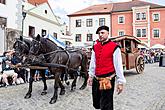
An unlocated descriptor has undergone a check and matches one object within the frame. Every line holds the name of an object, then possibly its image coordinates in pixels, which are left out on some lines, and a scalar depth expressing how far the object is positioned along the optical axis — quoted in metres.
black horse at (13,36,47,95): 5.23
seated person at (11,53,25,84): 7.12
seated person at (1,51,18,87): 6.81
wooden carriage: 9.27
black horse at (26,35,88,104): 5.02
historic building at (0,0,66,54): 11.50
